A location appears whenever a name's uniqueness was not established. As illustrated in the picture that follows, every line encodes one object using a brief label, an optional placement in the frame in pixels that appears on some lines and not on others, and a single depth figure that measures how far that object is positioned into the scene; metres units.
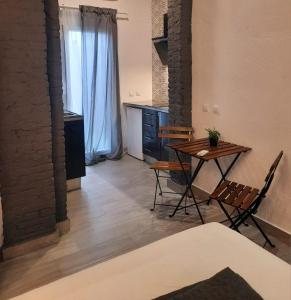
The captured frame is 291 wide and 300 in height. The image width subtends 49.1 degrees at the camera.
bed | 1.25
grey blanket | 1.11
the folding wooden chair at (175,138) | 3.19
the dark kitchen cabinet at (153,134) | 4.31
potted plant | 2.92
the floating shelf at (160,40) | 4.45
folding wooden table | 2.73
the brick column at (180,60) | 3.26
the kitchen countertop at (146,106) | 4.23
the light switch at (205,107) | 3.27
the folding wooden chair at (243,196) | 2.42
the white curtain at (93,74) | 4.43
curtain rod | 4.26
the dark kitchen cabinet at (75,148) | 3.56
